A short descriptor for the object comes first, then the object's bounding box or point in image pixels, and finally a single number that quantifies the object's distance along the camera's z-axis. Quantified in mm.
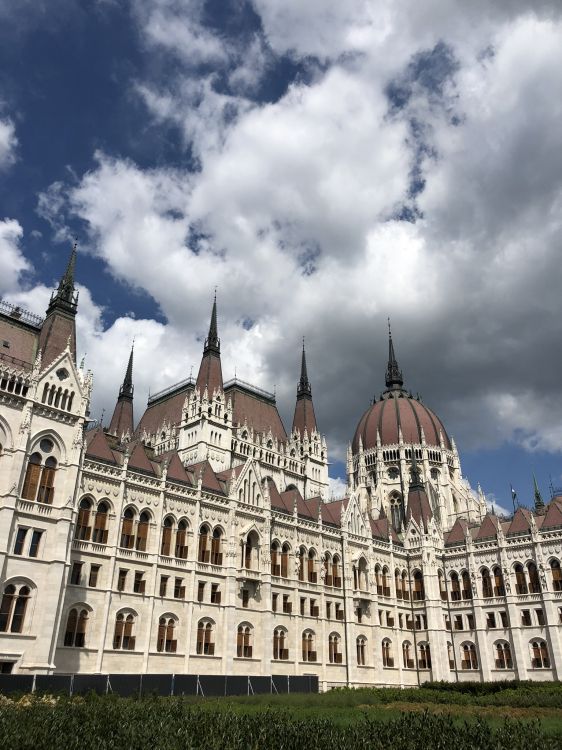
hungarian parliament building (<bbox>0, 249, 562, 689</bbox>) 39719
